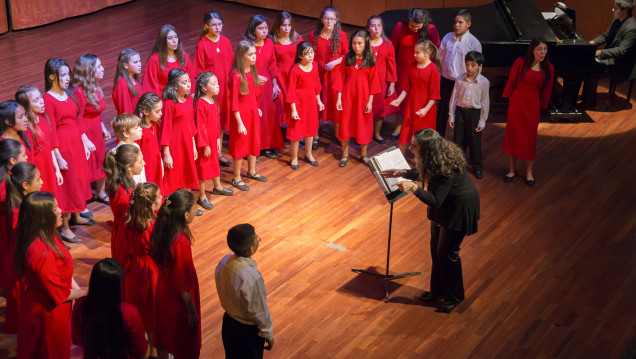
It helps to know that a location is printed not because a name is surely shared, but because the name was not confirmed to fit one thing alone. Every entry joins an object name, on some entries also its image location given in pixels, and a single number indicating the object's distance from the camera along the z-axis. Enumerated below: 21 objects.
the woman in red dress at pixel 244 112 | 5.85
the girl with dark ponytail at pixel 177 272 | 3.60
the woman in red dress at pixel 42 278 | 3.42
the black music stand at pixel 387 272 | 4.54
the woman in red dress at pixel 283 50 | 6.47
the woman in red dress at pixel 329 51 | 6.50
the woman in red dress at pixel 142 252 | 3.80
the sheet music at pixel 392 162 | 4.50
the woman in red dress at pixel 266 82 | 6.35
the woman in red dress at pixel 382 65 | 6.51
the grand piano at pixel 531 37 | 7.36
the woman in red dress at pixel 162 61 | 5.98
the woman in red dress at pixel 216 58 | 6.43
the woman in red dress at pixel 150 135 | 5.04
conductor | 4.28
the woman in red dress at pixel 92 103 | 5.40
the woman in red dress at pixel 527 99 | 6.07
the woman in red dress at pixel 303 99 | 6.21
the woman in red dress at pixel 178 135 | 5.33
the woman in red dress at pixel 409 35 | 6.69
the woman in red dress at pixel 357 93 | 6.35
